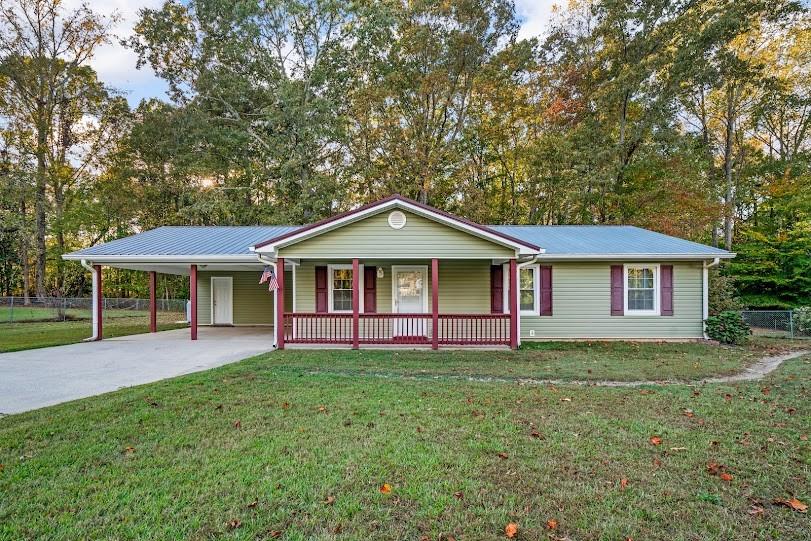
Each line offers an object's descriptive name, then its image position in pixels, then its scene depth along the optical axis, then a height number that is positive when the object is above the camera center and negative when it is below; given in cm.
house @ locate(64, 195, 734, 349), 1118 -47
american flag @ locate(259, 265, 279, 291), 1073 -7
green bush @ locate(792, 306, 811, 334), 1315 -148
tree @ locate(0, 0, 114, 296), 2434 +1215
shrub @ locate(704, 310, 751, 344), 1166 -153
